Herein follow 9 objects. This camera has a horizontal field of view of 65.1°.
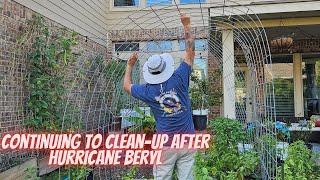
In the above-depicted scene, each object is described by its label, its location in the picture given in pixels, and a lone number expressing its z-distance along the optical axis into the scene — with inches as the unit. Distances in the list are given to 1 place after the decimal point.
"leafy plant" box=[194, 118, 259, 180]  132.3
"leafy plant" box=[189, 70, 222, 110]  271.8
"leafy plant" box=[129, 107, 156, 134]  220.4
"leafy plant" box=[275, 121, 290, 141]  165.3
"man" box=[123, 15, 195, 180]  96.0
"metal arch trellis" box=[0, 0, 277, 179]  149.3
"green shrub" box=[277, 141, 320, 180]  116.6
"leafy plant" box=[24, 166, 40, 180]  130.3
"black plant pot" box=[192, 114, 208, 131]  217.2
